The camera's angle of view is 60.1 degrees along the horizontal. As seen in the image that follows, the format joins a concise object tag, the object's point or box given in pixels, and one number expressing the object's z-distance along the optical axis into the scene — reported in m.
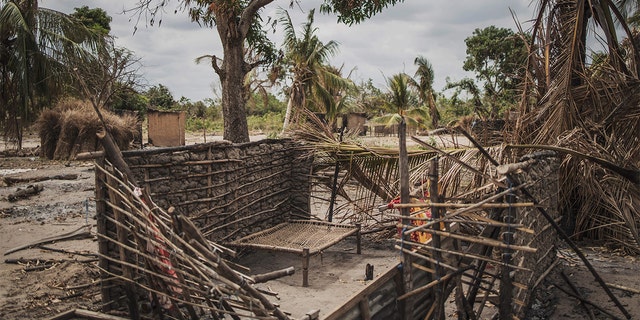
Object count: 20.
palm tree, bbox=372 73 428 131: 27.94
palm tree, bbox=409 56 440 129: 33.28
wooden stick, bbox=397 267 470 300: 4.72
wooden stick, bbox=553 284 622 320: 6.28
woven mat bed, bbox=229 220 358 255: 7.80
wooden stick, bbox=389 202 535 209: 4.37
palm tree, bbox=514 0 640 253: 8.73
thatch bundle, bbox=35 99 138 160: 17.78
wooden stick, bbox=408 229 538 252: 4.51
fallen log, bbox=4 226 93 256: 8.07
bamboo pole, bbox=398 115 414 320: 5.01
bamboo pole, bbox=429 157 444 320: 4.88
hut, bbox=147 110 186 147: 22.53
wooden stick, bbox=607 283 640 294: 7.06
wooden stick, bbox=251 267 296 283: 3.86
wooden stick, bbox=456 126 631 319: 4.83
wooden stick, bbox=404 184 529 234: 4.37
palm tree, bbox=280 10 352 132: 23.02
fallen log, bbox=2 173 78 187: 13.53
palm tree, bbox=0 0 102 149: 16.16
